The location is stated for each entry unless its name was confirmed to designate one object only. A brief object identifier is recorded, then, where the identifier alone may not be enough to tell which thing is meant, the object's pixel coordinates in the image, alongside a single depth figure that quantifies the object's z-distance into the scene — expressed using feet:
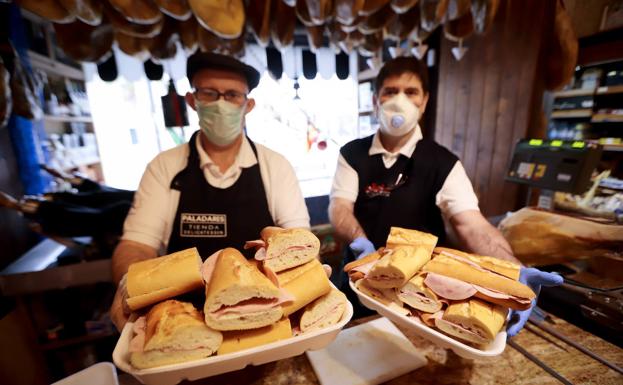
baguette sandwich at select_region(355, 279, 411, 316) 2.34
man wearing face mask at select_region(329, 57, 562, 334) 4.96
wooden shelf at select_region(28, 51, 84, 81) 8.21
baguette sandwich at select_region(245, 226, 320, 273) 2.40
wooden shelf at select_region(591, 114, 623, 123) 9.86
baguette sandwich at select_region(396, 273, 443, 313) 2.24
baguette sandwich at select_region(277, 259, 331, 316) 2.13
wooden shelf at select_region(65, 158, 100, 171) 9.51
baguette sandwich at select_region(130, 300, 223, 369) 1.73
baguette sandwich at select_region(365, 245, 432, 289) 2.27
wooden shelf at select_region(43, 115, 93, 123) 8.66
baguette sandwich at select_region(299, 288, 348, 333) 2.17
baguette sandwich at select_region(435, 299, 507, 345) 1.99
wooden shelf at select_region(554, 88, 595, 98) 10.76
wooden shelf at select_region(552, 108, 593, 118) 10.93
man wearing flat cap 4.33
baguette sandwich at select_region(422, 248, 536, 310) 2.13
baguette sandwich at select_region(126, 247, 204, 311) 2.13
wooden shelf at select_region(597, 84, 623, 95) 9.79
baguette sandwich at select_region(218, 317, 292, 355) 1.88
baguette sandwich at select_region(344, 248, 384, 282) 2.63
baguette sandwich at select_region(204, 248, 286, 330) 1.86
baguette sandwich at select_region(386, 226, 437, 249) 2.77
